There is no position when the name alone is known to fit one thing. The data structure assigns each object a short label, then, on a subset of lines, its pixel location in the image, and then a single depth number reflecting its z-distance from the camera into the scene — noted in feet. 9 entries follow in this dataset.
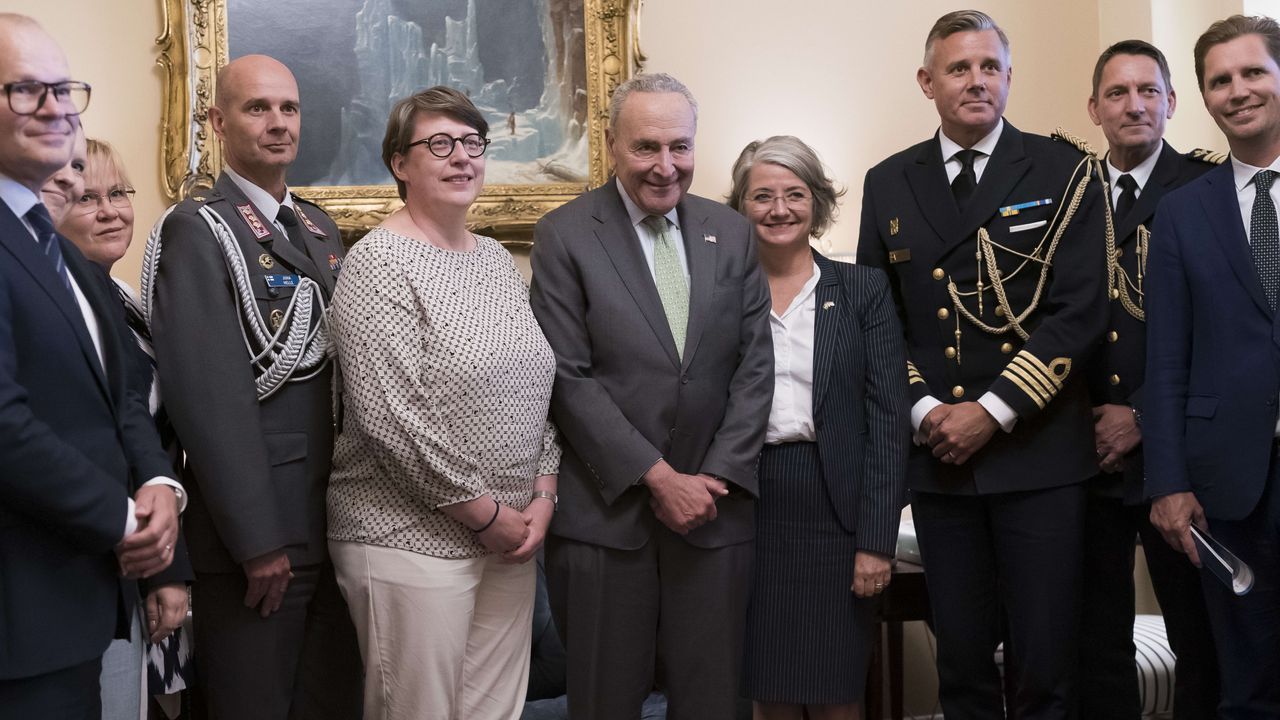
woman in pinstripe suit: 8.31
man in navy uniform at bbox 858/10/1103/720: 8.38
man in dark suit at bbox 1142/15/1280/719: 7.50
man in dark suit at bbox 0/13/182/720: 5.08
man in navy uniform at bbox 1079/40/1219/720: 8.71
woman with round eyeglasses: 7.03
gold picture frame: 13.88
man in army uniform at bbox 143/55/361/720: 7.16
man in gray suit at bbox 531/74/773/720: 7.76
